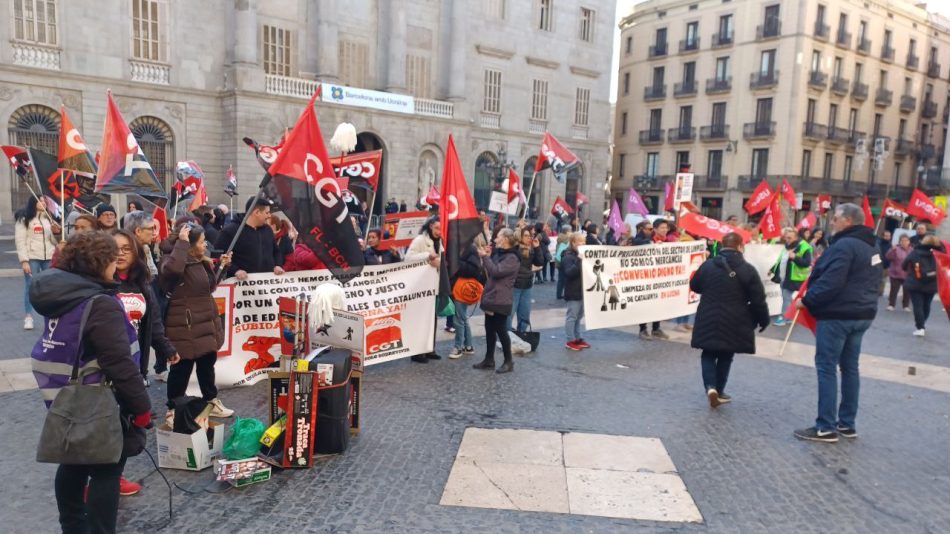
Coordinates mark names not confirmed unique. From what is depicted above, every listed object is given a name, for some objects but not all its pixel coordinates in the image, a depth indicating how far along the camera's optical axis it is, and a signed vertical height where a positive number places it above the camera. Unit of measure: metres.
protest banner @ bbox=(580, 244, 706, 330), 9.14 -1.25
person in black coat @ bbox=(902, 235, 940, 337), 10.78 -1.17
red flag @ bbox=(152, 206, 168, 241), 9.50 -0.56
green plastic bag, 4.59 -1.86
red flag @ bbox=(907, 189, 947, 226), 16.17 +0.05
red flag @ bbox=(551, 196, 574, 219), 20.39 -0.37
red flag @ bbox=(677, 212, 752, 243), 10.85 -0.41
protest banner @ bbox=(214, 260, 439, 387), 6.51 -1.39
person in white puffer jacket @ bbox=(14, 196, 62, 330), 8.46 -0.80
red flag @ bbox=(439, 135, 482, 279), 7.50 -0.26
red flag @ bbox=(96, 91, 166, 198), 7.68 +0.20
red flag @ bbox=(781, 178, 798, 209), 16.95 +0.27
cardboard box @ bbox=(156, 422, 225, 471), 4.52 -1.92
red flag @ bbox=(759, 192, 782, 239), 13.94 -0.39
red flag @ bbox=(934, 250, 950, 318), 7.08 -0.73
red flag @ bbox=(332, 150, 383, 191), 9.21 +0.29
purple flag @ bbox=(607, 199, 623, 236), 17.46 -0.61
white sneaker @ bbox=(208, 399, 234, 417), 5.64 -2.01
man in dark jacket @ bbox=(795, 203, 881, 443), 5.43 -0.84
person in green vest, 11.47 -1.04
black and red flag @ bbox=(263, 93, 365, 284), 5.48 -0.08
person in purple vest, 3.06 -0.85
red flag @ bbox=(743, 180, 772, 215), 15.74 +0.14
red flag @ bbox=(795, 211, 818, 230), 15.42 -0.40
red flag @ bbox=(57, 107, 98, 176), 8.32 +0.34
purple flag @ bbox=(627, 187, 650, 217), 19.64 -0.17
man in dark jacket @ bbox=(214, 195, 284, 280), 6.33 -0.63
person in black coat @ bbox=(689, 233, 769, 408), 6.27 -1.04
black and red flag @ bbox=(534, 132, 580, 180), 14.26 +0.91
